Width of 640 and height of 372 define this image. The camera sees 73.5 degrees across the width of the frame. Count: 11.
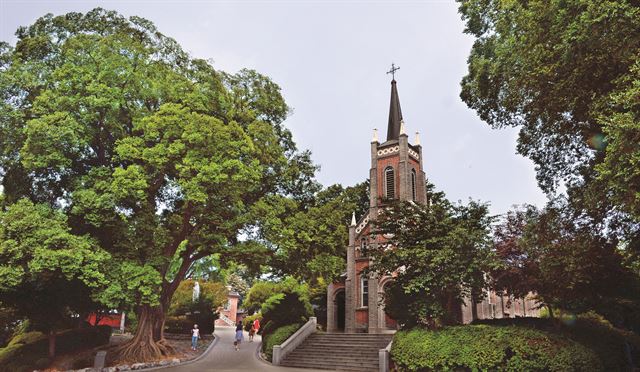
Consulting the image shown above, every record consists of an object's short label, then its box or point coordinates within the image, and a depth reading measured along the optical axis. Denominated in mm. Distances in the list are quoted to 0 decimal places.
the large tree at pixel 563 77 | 8305
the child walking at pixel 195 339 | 22438
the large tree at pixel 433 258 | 15133
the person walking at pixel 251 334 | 27542
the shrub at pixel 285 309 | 23078
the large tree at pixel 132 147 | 15477
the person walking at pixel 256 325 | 29375
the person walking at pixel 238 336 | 23984
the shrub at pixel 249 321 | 34844
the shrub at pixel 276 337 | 20686
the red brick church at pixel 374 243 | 27906
